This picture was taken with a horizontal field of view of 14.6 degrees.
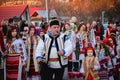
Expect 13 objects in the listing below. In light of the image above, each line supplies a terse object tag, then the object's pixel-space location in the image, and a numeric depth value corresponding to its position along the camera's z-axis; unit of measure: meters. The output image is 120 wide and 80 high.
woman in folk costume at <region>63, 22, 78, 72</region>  16.31
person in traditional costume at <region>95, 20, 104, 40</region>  21.76
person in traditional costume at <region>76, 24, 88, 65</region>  16.72
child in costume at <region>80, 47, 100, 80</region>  10.63
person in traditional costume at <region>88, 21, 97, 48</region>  16.66
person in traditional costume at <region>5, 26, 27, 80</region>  10.38
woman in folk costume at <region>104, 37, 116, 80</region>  12.62
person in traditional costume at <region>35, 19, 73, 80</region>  8.56
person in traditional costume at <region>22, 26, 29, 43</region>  12.24
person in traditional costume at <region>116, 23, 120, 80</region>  13.83
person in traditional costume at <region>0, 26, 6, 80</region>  10.06
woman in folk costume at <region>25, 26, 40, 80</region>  11.85
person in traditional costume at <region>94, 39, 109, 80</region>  11.90
